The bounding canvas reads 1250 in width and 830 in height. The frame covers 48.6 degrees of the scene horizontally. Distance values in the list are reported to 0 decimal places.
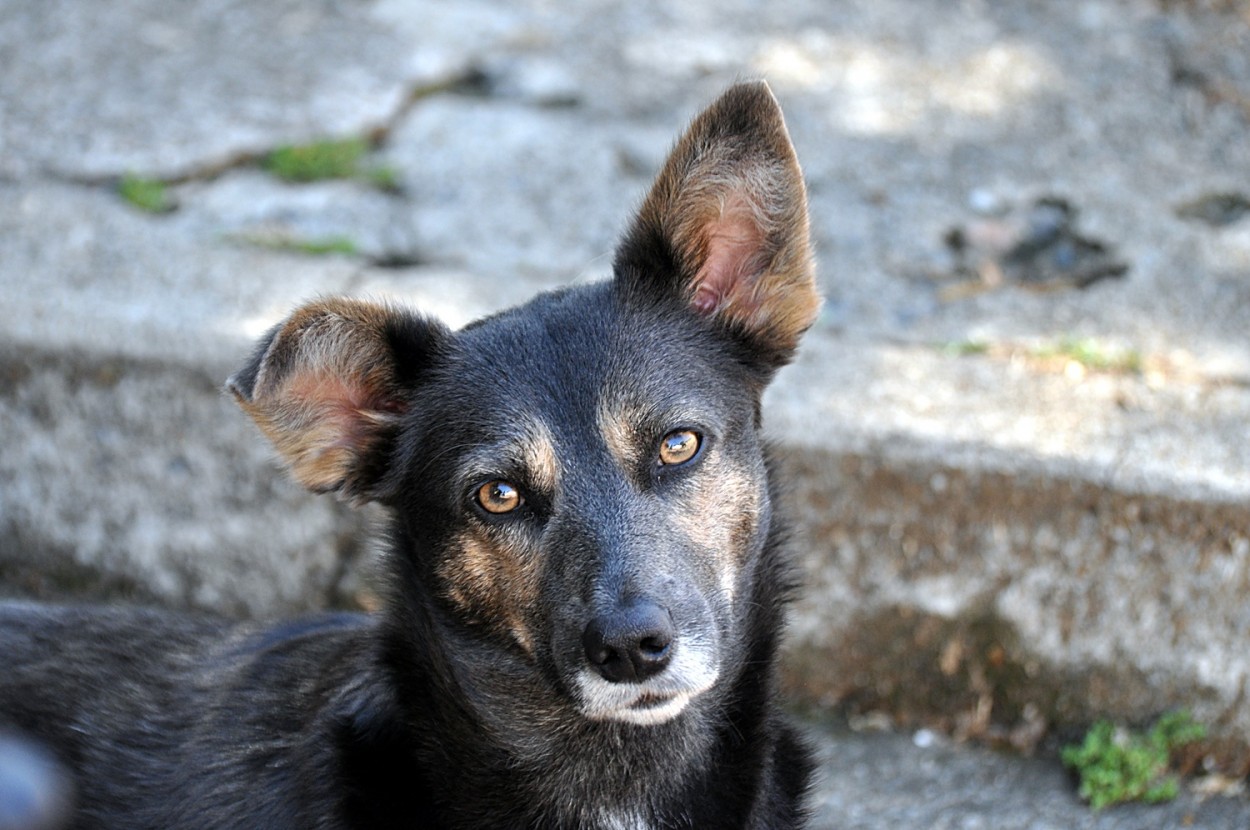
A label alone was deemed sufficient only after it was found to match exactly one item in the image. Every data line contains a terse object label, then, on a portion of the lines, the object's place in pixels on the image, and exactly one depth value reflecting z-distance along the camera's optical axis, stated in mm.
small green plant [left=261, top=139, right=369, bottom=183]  5324
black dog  2850
